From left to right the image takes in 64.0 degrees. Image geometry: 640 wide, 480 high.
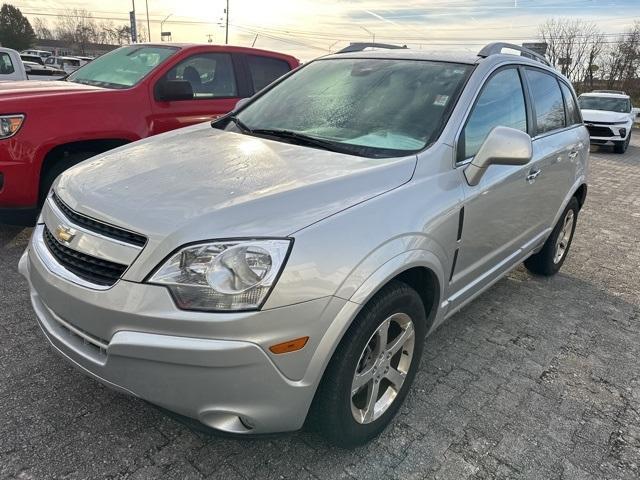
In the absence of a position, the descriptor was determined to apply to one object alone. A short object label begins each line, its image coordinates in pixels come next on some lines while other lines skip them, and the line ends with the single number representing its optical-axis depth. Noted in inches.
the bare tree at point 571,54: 1866.4
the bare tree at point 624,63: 1627.7
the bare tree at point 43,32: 3224.4
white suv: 599.2
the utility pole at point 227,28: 1971.0
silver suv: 68.6
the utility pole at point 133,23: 1645.5
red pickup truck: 153.6
